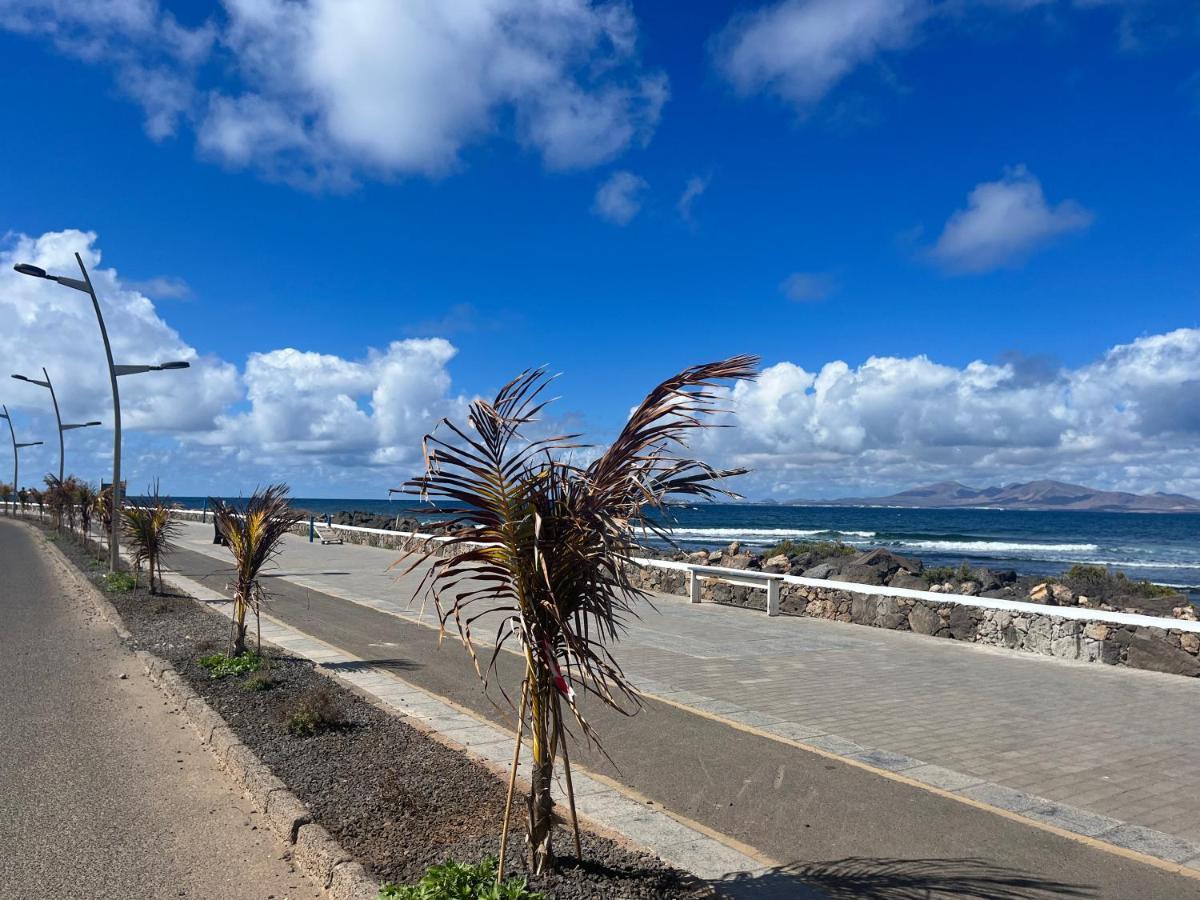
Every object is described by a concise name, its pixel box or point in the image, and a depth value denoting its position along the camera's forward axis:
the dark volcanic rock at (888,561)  22.51
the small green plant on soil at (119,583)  16.34
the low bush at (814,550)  26.86
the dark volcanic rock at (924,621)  12.56
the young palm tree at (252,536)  9.57
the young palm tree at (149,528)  15.80
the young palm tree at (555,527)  3.73
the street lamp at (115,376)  18.00
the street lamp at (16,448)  48.40
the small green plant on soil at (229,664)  8.84
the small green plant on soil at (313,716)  6.62
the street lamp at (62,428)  35.78
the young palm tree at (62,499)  31.79
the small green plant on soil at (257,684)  8.11
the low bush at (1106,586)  16.50
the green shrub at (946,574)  20.66
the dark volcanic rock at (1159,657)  9.62
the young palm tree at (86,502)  27.38
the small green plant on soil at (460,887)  3.54
